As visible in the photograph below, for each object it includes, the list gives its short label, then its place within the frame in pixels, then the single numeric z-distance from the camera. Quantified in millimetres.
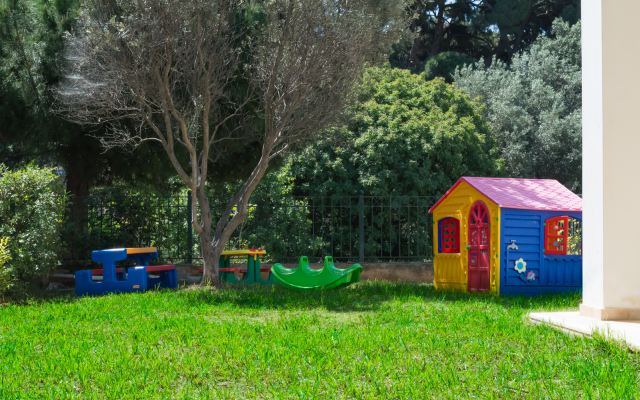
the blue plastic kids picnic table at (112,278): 9391
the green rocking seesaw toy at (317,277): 8914
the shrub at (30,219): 8469
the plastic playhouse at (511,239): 8477
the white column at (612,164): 5113
